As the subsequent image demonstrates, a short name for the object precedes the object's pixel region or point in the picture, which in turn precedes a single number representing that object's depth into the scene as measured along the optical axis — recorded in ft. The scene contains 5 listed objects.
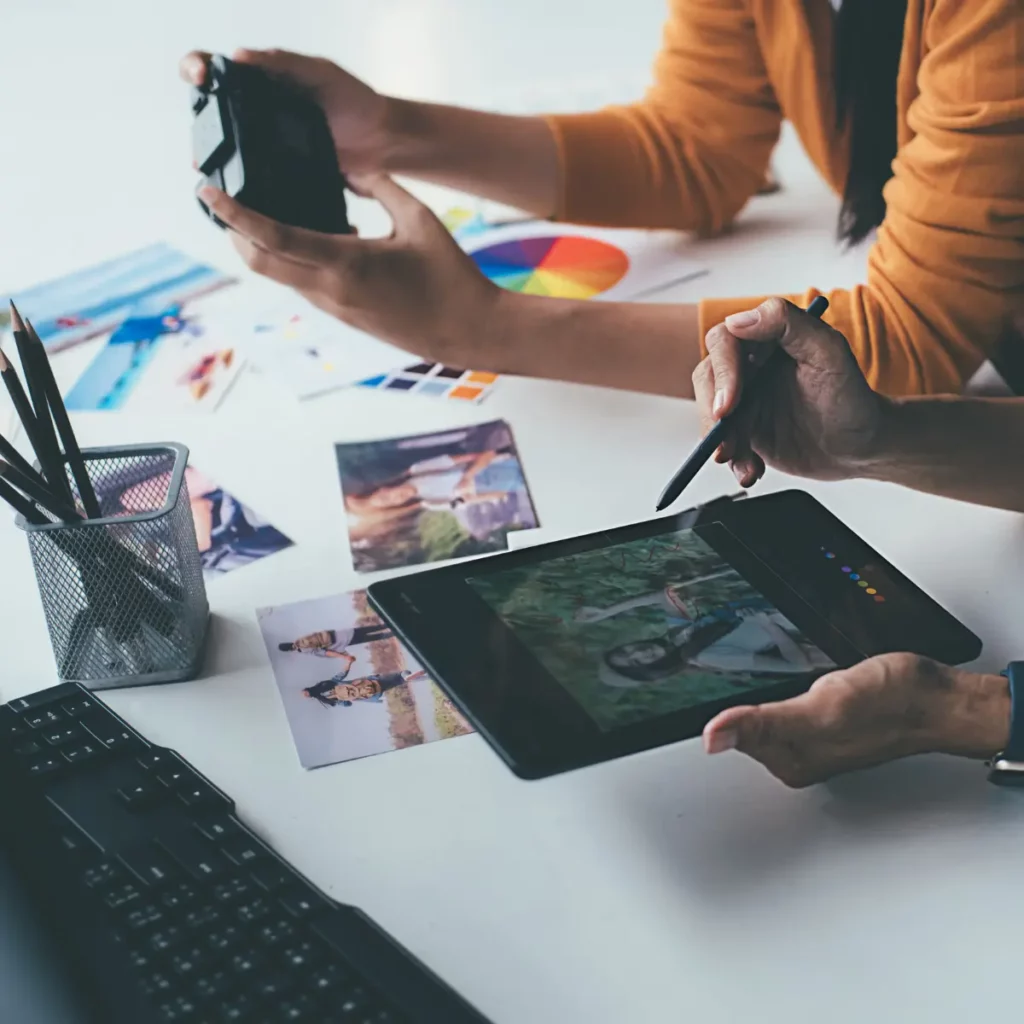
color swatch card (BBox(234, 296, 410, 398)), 3.54
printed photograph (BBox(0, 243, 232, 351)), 3.82
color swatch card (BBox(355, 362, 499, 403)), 3.47
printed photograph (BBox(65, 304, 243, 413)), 3.49
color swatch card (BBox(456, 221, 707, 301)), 3.94
